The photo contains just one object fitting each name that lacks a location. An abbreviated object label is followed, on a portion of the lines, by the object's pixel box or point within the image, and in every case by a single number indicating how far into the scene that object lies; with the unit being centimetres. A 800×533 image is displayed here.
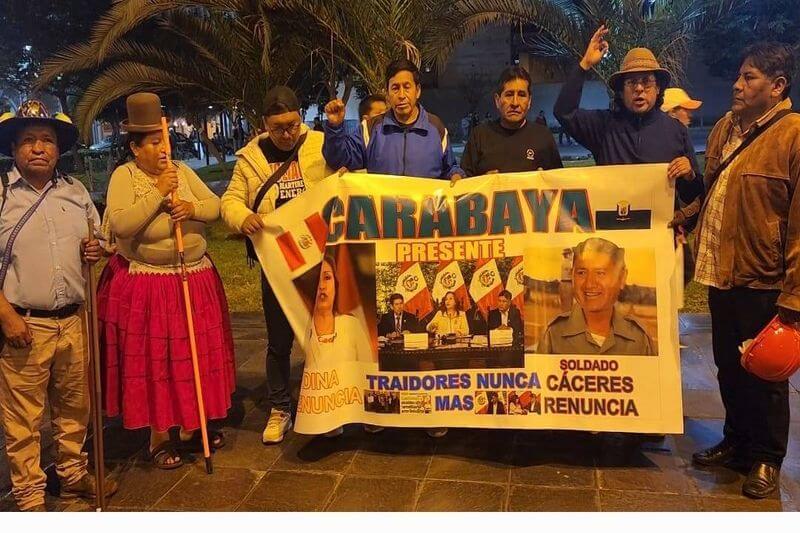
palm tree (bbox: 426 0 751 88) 853
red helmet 292
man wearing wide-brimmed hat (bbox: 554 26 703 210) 345
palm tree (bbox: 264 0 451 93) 797
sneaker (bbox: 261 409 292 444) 396
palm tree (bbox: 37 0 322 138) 848
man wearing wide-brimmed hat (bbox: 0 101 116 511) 303
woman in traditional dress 340
